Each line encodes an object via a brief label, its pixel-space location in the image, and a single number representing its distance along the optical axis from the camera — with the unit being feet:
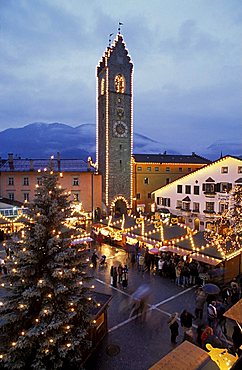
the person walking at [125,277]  51.65
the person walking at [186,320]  35.96
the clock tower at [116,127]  126.82
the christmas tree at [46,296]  26.27
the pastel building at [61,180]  114.93
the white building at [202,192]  91.91
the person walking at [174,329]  34.05
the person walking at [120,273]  54.17
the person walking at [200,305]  39.96
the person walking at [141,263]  61.26
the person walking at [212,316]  36.57
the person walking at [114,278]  52.70
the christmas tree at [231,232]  43.70
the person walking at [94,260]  63.31
